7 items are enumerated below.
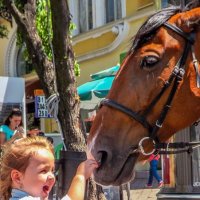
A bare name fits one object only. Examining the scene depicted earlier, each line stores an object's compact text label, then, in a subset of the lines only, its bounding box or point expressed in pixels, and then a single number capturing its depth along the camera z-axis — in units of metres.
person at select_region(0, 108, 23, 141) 8.36
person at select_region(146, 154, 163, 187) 11.74
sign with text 12.83
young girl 2.68
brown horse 2.89
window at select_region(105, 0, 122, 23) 16.31
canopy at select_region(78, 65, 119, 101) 10.83
